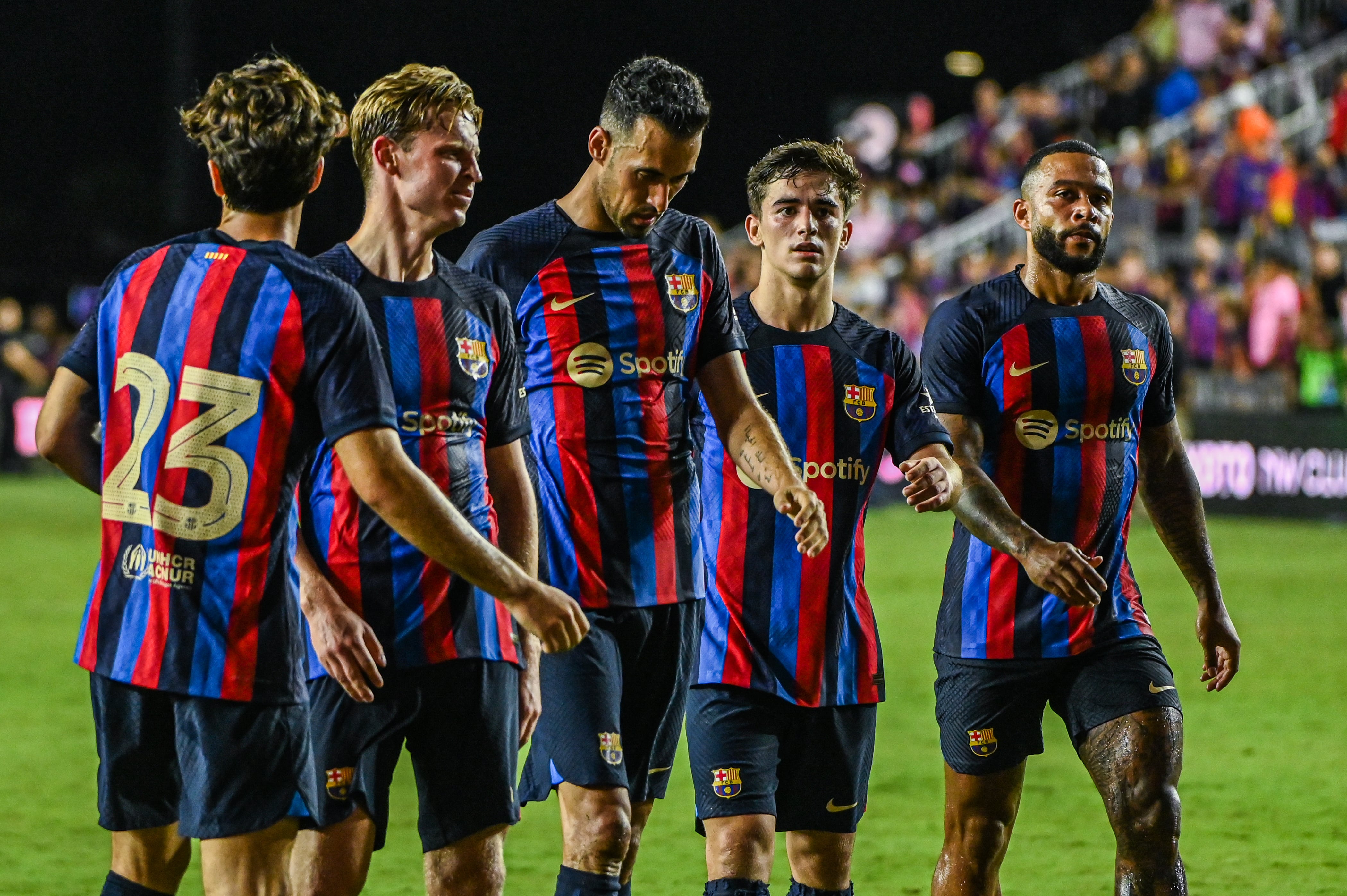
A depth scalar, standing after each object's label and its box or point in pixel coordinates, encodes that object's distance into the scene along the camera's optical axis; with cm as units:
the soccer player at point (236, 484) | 666
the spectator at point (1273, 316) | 3525
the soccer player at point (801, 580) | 943
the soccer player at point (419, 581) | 787
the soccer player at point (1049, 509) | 961
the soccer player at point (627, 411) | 905
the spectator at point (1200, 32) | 4578
